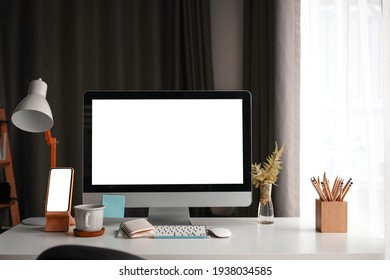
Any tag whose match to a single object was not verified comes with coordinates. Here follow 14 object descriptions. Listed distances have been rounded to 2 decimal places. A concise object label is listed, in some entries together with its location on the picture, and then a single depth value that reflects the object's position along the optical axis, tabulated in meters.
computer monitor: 1.60
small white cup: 1.42
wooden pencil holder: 1.51
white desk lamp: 1.57
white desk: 1.22
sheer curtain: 1.65
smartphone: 1.52
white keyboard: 1.40
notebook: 1.41
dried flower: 1.65
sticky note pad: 1.58
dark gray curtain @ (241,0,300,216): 2.26
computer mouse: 1.42
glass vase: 1.64
